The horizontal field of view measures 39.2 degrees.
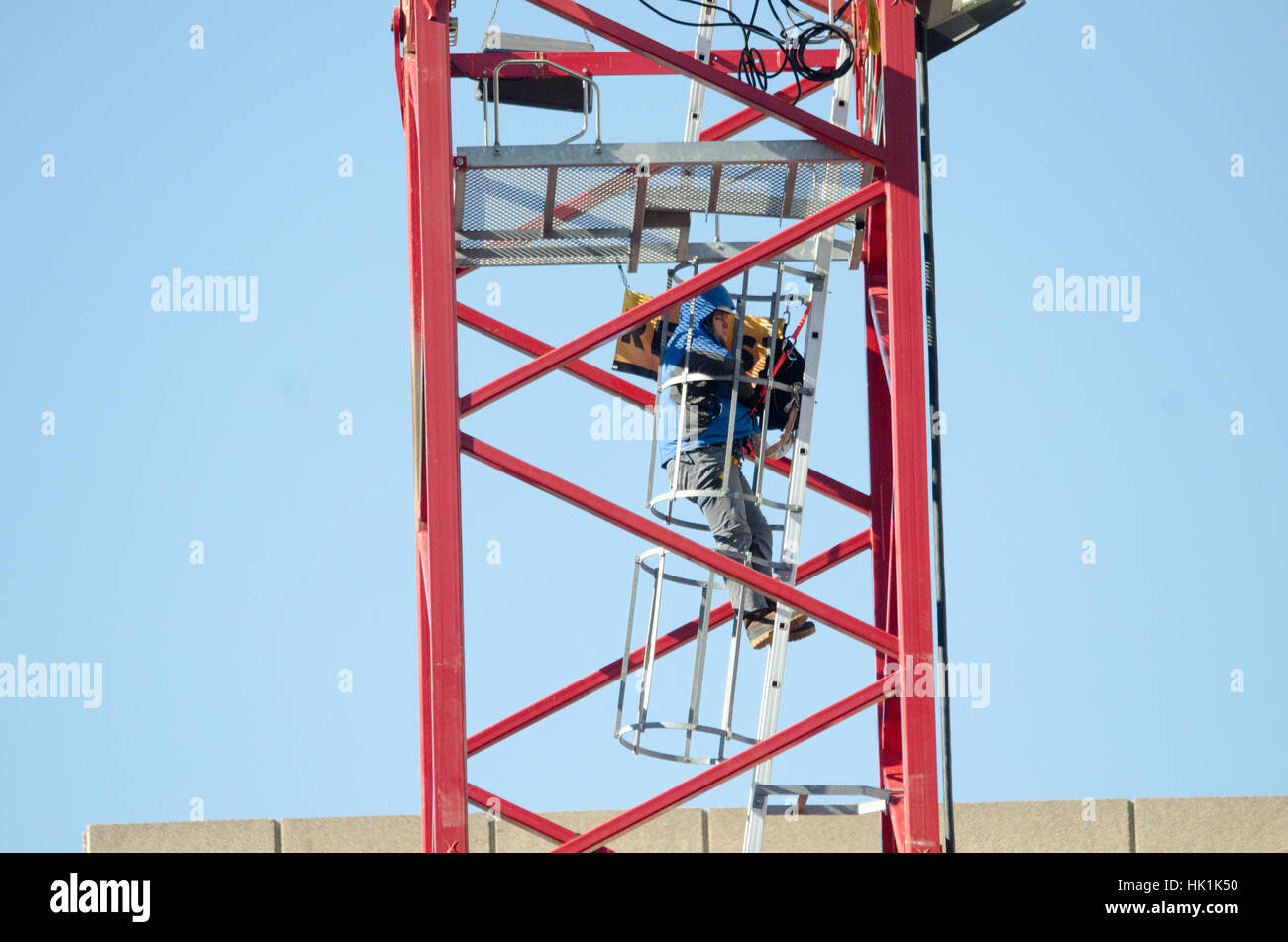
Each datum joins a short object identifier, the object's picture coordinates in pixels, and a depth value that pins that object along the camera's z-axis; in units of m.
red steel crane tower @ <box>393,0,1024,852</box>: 10.27
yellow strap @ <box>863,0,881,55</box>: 11.31
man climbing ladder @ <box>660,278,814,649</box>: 11.66
